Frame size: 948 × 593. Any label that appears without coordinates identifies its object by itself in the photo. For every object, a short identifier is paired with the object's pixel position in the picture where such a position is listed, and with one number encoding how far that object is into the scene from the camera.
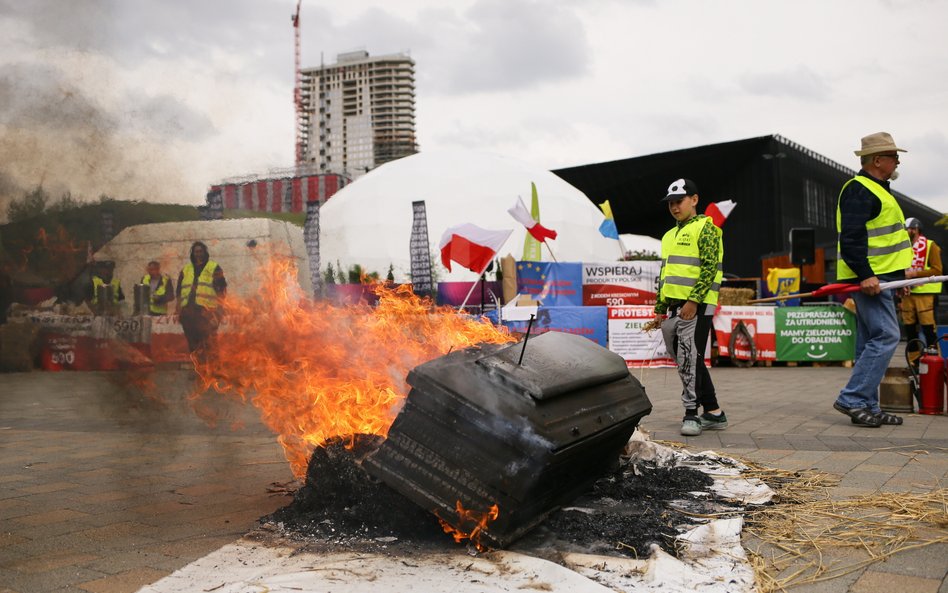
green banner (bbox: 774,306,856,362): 14.35
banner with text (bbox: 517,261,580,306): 19.03
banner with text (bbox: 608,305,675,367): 14.55
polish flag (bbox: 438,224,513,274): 14.89
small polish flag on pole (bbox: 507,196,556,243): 20.27
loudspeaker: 15.88
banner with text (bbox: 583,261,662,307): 19.48
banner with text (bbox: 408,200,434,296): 22.70
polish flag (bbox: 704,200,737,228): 18.20
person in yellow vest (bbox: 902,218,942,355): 7.93
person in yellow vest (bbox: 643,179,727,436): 5.48
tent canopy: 38.56
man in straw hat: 5.56
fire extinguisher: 6.52
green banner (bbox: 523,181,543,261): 25.70
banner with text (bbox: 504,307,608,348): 14.66
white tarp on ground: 2.45
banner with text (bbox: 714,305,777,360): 14.60
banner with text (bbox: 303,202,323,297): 15.09
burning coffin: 2.70
